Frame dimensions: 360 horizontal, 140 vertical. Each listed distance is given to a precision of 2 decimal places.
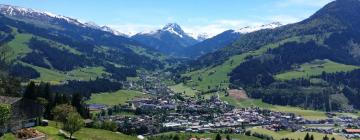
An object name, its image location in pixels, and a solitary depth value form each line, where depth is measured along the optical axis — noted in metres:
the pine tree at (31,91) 145.00
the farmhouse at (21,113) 106.58
